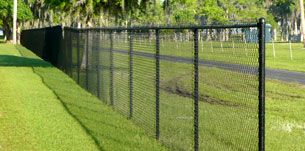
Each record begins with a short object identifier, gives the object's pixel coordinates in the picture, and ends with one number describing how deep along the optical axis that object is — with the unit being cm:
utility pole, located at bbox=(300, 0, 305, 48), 5398
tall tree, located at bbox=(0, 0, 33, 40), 7126
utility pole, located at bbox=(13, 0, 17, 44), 6115
